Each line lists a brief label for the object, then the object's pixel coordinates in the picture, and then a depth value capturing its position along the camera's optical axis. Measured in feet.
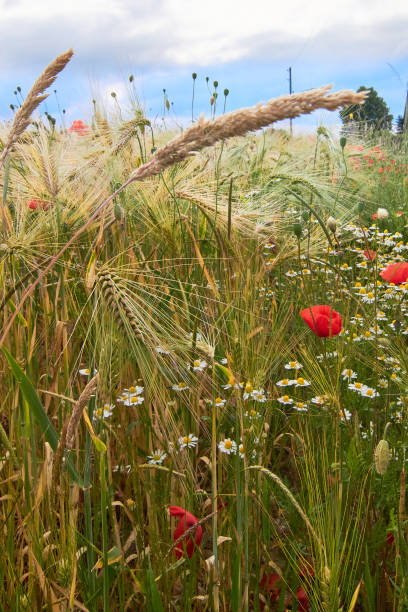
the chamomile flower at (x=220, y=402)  4.25
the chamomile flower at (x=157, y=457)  4.32
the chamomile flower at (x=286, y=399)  4.90
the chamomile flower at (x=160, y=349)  3.22
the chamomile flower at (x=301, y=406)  4.64
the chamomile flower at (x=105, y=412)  3.13
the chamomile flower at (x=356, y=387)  4.97
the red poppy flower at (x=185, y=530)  3.41
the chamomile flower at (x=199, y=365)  4.52
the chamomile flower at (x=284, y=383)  5.14
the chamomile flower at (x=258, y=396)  3.72
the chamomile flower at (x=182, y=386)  4.63
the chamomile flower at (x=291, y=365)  5.19
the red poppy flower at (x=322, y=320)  4.56
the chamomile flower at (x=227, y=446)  4.15
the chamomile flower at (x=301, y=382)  4.99
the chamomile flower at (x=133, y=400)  4.25
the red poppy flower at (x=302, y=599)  3.77
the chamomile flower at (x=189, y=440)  4.32
